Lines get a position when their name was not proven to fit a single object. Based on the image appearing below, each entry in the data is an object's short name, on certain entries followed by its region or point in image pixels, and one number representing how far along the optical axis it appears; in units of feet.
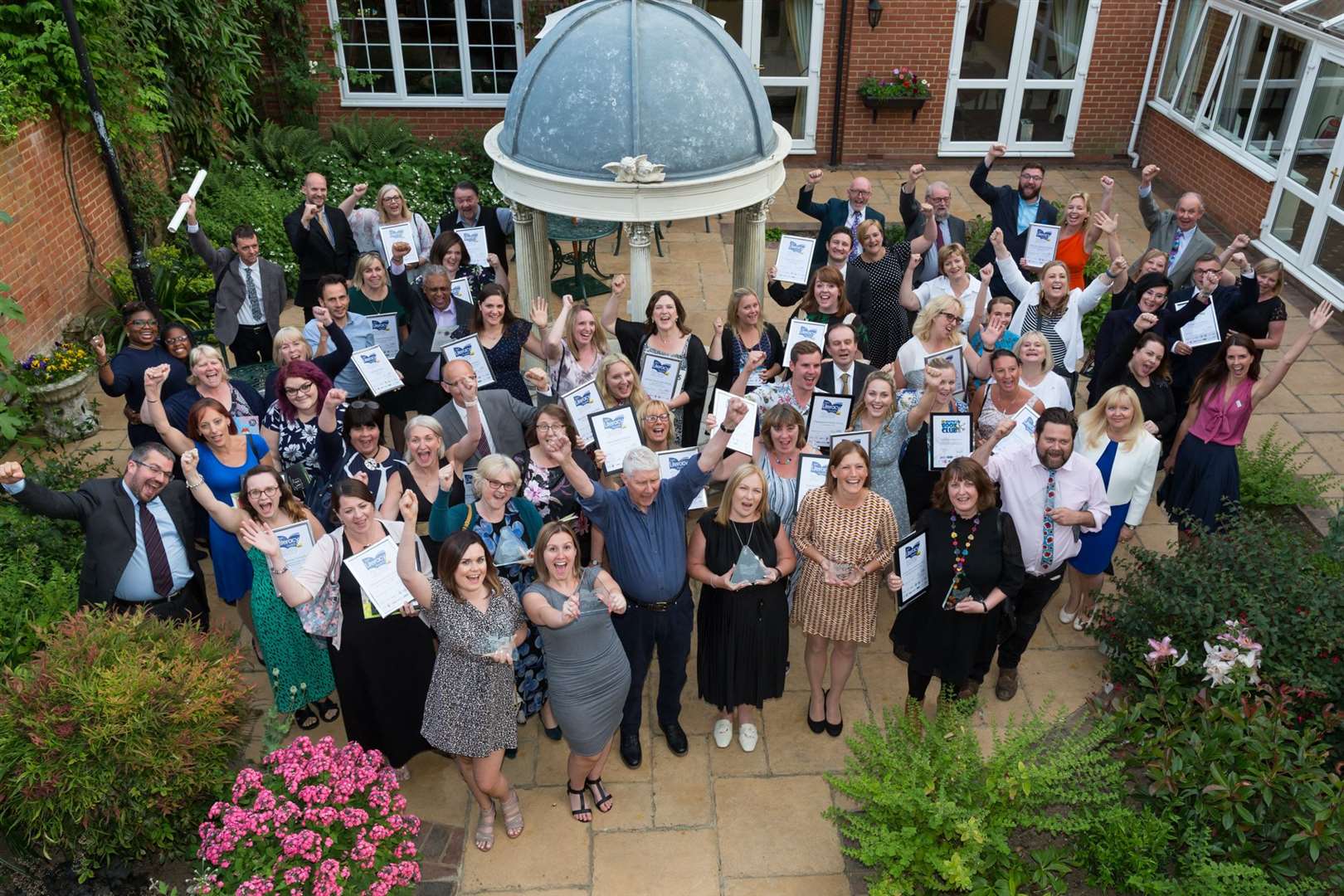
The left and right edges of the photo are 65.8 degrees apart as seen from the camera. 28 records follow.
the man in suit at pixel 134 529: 18.01
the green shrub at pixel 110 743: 15.10
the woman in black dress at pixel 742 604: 17.85
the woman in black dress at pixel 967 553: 17.65
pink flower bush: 13.97
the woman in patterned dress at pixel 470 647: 15.87
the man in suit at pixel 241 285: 26.16
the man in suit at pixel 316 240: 27.63
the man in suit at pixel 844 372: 21.71
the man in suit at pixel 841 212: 27.58
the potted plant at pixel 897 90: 47.16
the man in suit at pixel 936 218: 27.53
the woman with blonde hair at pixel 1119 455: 20.04
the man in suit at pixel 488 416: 20.12
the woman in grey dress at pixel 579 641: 15.96
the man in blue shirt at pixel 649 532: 17.53
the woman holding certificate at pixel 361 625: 16.71
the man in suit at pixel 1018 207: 29.27
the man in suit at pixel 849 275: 25.35
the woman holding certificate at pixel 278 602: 17.33
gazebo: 24.03
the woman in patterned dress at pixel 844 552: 18.10
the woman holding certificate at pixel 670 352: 22.59
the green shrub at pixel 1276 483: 25.76
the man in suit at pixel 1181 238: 27.99
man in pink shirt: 18.98
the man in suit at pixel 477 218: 27.96
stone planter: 28.81
